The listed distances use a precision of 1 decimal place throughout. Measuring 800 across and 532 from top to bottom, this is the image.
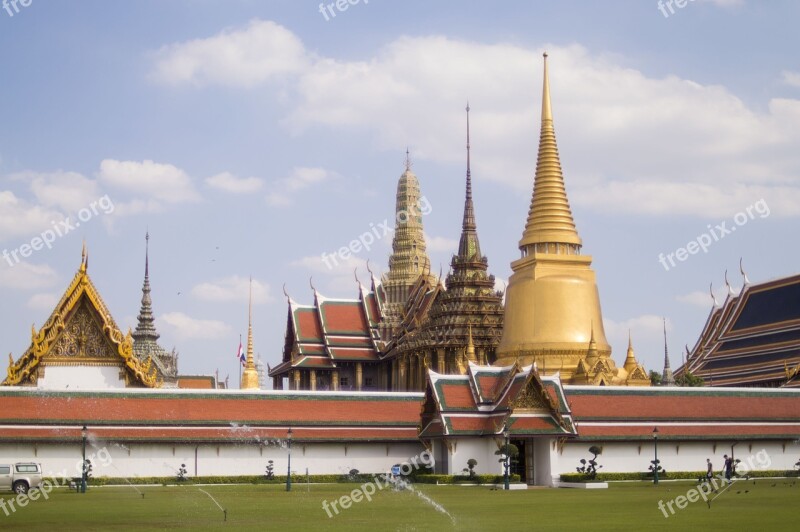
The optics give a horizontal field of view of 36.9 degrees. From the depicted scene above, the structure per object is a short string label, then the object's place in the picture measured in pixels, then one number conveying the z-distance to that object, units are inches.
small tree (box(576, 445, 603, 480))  1700.3
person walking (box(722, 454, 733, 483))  1660.9
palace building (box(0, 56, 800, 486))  1760.6
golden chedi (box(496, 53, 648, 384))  2479.1
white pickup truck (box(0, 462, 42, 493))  1435.8
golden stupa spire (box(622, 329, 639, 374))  2519.7
